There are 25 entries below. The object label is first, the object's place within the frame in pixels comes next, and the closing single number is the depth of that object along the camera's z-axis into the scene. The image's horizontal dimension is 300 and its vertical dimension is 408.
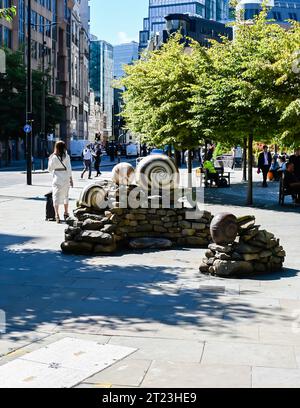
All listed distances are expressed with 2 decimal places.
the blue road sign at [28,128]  25.33
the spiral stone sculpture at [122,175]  11.55
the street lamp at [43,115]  48.43
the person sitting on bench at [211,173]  26.28
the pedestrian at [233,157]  45.06
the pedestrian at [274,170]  30.39
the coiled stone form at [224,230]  8.76
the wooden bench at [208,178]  26.45
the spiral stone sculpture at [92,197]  10.83
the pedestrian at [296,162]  18.67
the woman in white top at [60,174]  14.06
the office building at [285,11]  142.76
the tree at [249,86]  17.33
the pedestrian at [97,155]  34.72
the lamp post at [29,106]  25.11
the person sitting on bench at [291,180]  18.33
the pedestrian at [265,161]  26.52
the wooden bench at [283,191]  18.62
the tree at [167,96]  22.55
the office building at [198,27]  117.25
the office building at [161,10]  192.12
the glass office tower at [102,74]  181.62
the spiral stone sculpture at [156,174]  11.63
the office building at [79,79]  95.41
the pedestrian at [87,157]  31.11
